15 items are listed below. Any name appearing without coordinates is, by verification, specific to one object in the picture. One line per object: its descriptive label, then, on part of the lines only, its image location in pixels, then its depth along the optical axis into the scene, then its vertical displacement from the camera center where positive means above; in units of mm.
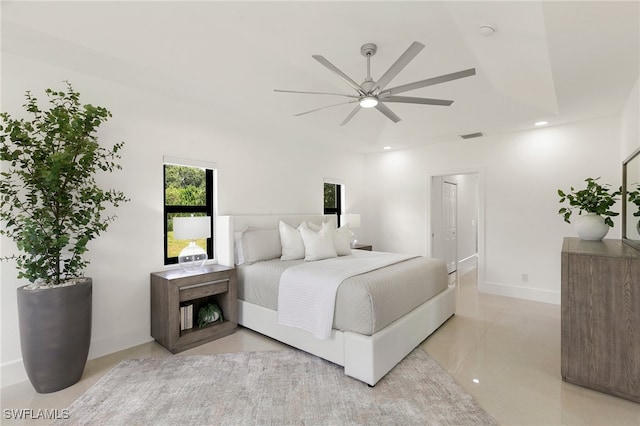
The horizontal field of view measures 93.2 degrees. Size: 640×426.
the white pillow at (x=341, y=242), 4062 -407
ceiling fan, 2014 +958
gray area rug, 1982 -1347
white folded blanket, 2580 -729
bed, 2389 -920
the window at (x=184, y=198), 3465 +191
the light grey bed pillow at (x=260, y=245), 3650 -394
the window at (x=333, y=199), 5715 +253
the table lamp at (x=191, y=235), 3113 -228
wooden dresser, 2131 -819
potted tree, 2219 -77
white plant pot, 2855 -171
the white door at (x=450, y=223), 5984 -252
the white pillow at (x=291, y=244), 3785 -399
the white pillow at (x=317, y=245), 3718 -407
